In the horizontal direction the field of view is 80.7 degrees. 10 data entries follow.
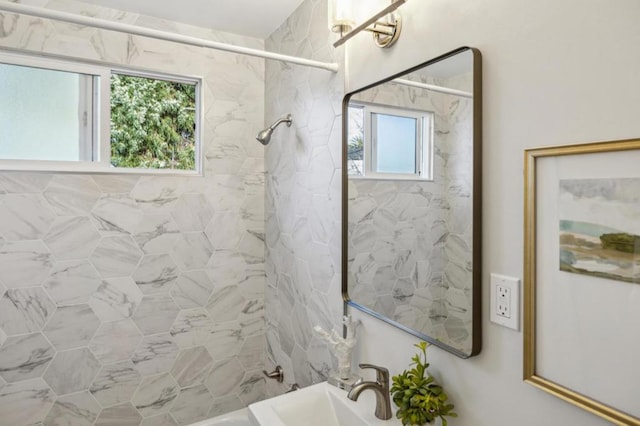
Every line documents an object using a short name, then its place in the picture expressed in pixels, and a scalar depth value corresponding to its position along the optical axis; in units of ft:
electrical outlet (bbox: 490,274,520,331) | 2.95
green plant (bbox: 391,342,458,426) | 3.41
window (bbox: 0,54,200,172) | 6.28
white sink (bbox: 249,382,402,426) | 4.17
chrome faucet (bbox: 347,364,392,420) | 3.85
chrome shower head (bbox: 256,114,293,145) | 6.61
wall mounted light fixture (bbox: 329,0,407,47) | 4.18
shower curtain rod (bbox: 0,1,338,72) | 3.60
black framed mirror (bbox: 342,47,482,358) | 3.34
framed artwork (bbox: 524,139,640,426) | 2.27
